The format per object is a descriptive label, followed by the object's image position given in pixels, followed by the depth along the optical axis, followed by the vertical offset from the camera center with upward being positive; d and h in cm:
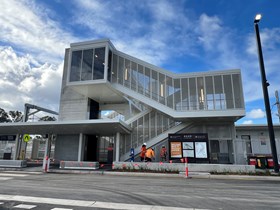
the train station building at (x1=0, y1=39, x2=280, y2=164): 1970 +441
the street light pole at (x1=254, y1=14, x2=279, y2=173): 1303 +365
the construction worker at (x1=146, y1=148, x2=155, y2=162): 1612 -31
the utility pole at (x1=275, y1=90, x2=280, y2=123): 1730 +426
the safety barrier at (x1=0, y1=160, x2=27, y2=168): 1739 -122
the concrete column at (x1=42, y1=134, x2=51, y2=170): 2270 +79
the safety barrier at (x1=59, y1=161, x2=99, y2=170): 1634 -126
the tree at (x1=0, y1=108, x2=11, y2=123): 6574 +1118
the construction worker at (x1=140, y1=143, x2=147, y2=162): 1691 -16
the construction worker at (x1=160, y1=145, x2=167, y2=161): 1800 -34
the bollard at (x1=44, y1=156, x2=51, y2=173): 1531 -126
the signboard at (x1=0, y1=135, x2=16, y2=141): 2681 +162
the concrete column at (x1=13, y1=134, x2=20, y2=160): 2401 -6
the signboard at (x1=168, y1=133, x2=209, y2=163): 1606 +28
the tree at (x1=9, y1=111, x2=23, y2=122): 6844 +1201
